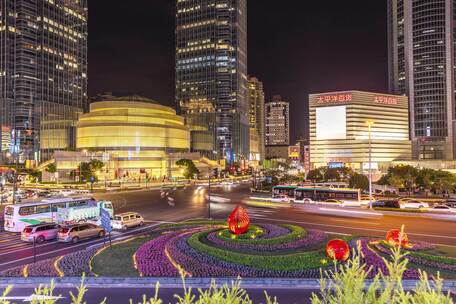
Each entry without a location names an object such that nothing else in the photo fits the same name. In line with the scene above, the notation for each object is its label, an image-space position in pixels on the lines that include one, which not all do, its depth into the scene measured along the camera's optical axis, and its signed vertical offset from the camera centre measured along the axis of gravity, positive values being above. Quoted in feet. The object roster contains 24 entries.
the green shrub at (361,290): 17.75 -7.03
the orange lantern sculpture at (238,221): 85.46 -15.86
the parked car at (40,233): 94.94 -20.68
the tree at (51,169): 382.57 -13.91
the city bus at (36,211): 107.76 -17.49
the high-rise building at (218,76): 634.84 +143.41
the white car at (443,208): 138.90 -21.82
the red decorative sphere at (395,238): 77.92 -18.36
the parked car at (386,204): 154.51 -21.87
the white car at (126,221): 115.34 -21.41
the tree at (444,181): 217.36 -16.68
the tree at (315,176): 326.44 -19.55
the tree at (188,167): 401.47 -13.92
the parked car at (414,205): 156.08 -22.48
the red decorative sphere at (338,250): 66.95 -18.02
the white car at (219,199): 193.47 -25.02
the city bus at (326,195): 168.38 -20.00
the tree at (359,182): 236.43 -18.66
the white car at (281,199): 182.19 -22.93
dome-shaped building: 444.96 +26.32
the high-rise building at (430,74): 488.02 +112.80
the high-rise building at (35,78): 525.34 +119.91
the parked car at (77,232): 94.84 -20.95
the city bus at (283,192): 191.49 -20.97
